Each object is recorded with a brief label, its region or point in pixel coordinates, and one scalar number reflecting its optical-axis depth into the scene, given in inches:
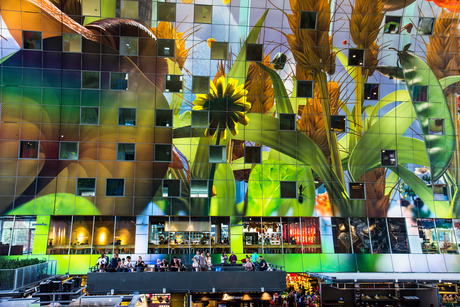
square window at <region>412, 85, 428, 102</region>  1376.7
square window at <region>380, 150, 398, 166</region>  1352.1
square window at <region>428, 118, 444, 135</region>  1375.5
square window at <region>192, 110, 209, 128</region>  1310.3
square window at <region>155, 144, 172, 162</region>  1288.1
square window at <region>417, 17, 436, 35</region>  1366.3
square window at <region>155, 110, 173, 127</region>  1300.4
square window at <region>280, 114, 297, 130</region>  1334.9
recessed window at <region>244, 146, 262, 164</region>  1311.5
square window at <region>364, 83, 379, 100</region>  1364.4
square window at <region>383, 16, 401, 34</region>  1350.9
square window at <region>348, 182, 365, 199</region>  1332.4
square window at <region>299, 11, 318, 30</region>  1318.9
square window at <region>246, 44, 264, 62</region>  1323.8
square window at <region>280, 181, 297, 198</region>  1312.7
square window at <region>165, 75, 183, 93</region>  1307.8
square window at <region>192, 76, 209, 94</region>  1311.6
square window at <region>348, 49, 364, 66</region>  1353.3
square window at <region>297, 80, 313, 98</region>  1343.5
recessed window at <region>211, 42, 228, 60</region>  1314.0
